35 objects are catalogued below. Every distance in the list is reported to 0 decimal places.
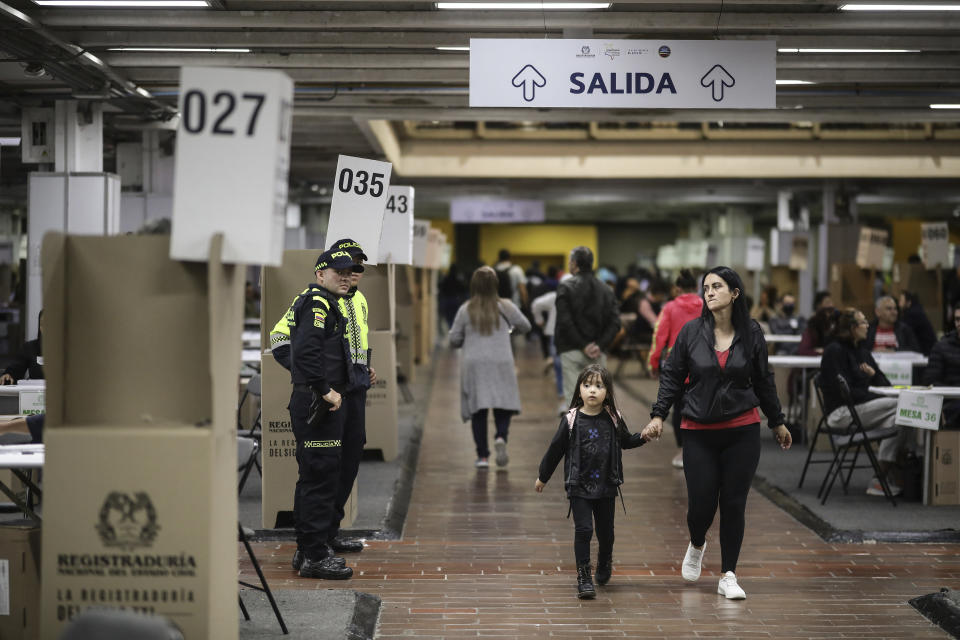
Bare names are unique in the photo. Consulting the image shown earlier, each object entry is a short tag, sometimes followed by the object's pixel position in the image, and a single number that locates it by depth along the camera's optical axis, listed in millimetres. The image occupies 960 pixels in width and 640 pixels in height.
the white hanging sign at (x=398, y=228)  18469
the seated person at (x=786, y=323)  26236
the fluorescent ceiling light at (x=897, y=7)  14199
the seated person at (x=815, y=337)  20203
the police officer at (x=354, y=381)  11516
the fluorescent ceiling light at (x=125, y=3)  14156
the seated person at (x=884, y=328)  21422
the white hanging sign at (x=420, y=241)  31578
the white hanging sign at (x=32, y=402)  13164
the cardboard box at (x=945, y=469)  15148
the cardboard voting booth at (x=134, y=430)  7148
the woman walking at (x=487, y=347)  17625
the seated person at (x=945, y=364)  16080
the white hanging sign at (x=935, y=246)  29125
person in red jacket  17016
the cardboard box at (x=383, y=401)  18062
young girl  10906
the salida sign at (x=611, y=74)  13961
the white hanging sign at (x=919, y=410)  14570
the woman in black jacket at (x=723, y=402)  10586
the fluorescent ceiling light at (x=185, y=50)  17437
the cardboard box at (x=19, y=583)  8391
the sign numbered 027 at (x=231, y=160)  7234
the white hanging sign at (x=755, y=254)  41906
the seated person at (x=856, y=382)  15578
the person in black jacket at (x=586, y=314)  18609
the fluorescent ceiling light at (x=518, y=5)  14219
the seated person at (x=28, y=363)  14937
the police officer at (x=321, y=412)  10914
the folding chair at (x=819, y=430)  15617
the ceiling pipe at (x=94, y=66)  14932
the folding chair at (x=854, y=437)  14953
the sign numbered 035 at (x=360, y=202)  13719
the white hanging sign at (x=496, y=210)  46687
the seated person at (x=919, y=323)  24406
